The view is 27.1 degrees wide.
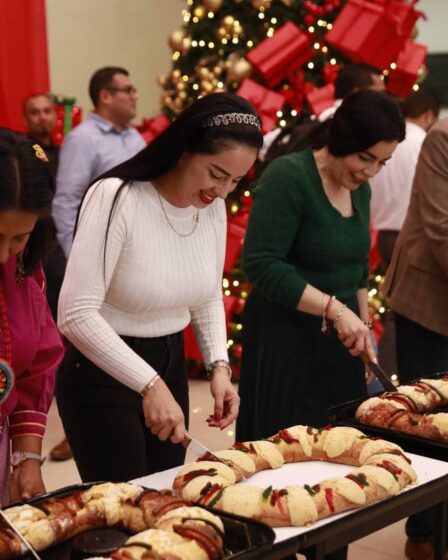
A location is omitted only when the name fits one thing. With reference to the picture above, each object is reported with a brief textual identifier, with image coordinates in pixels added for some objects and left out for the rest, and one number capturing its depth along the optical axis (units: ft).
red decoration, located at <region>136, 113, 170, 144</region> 16.85
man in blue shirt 13.96
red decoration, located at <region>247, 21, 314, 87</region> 15.76
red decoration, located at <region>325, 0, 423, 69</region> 15.62
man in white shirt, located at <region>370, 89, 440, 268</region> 14.19
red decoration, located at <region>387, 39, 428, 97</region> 16.44
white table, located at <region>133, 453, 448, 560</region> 4.78
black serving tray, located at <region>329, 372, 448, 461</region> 6.17
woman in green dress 7.72
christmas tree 15.78
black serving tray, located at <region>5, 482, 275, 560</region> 4.36
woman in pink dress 4.90
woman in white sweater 5.93
